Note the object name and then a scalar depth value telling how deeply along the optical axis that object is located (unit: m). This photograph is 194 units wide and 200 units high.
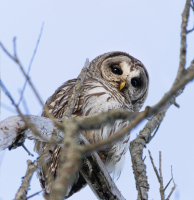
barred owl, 8.03
